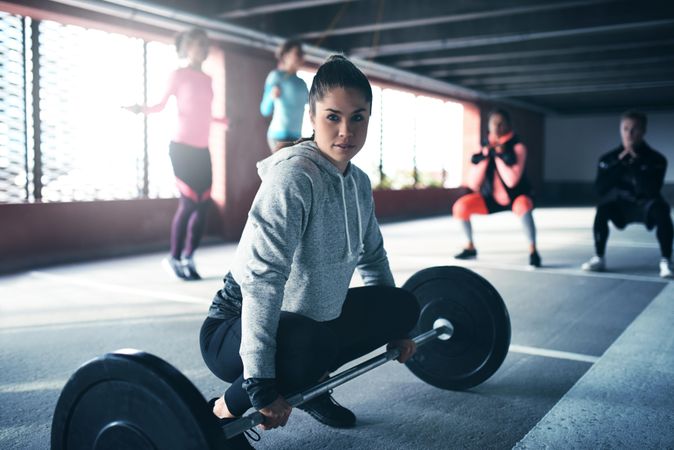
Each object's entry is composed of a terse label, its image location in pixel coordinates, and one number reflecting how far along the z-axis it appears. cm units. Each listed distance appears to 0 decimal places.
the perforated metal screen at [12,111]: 470
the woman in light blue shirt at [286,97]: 421
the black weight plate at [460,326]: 193
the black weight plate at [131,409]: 108
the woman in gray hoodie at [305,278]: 127
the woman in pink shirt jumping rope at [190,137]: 386
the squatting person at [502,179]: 457
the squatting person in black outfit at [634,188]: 415
